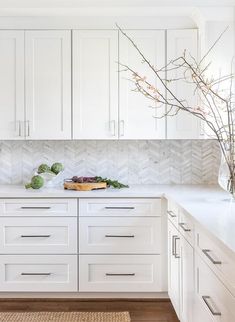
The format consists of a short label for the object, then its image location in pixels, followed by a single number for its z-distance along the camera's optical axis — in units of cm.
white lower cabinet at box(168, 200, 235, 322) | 167
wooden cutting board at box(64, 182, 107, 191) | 346
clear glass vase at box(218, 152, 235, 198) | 264
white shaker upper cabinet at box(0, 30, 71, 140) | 359
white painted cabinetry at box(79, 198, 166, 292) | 335
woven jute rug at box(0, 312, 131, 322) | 304
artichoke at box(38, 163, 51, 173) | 367
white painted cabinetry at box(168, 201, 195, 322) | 244
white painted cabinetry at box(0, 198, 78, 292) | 335
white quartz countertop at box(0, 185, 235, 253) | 200
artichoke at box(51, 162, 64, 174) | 366
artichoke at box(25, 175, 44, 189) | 349
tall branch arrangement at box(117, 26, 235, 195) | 345
